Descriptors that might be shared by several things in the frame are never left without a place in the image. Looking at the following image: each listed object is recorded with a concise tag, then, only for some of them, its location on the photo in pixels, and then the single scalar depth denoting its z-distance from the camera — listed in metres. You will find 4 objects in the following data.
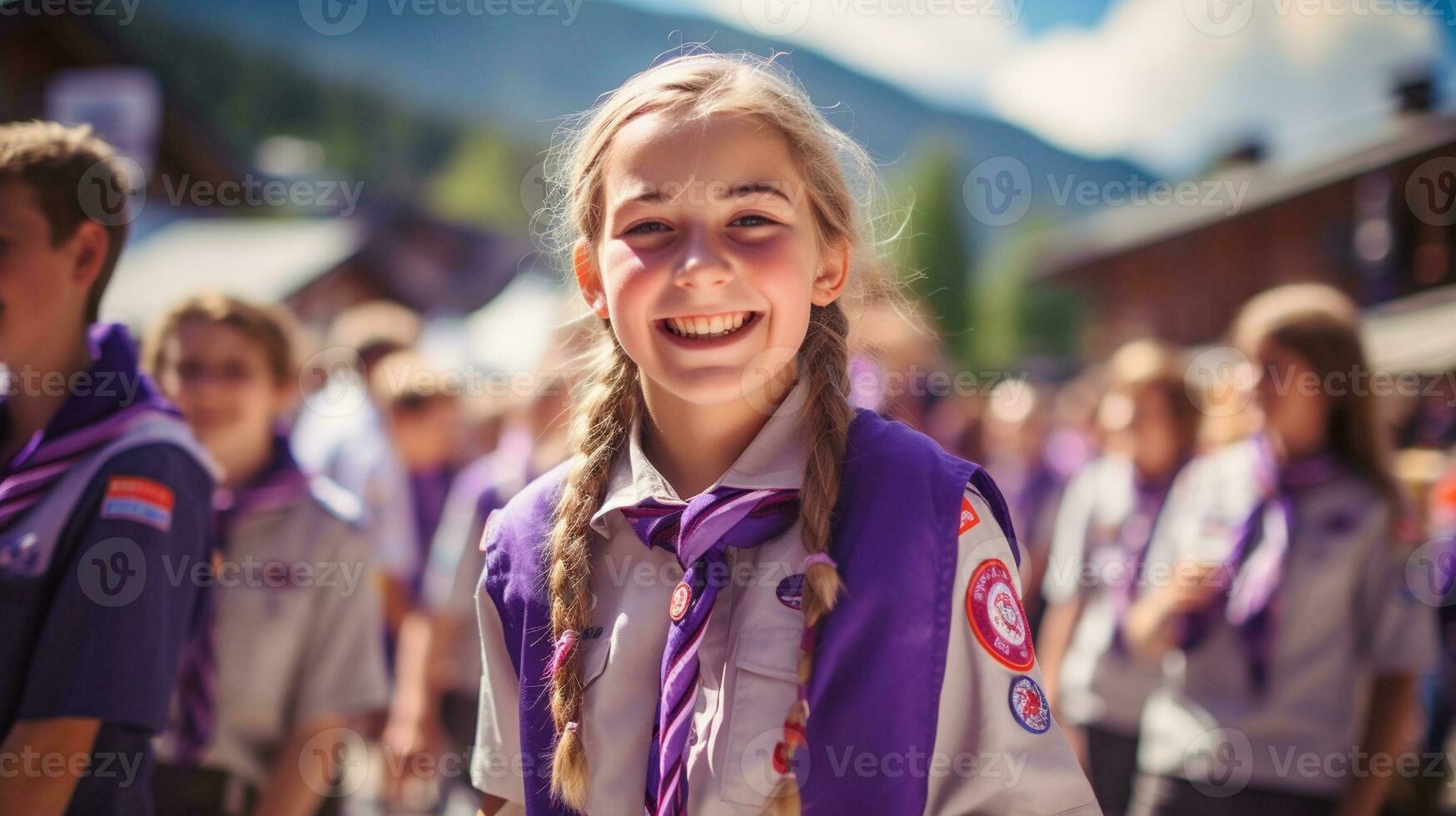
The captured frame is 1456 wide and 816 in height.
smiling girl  1.41
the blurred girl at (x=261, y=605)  3.04
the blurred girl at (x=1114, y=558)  4.08
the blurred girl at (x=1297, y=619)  2.95
